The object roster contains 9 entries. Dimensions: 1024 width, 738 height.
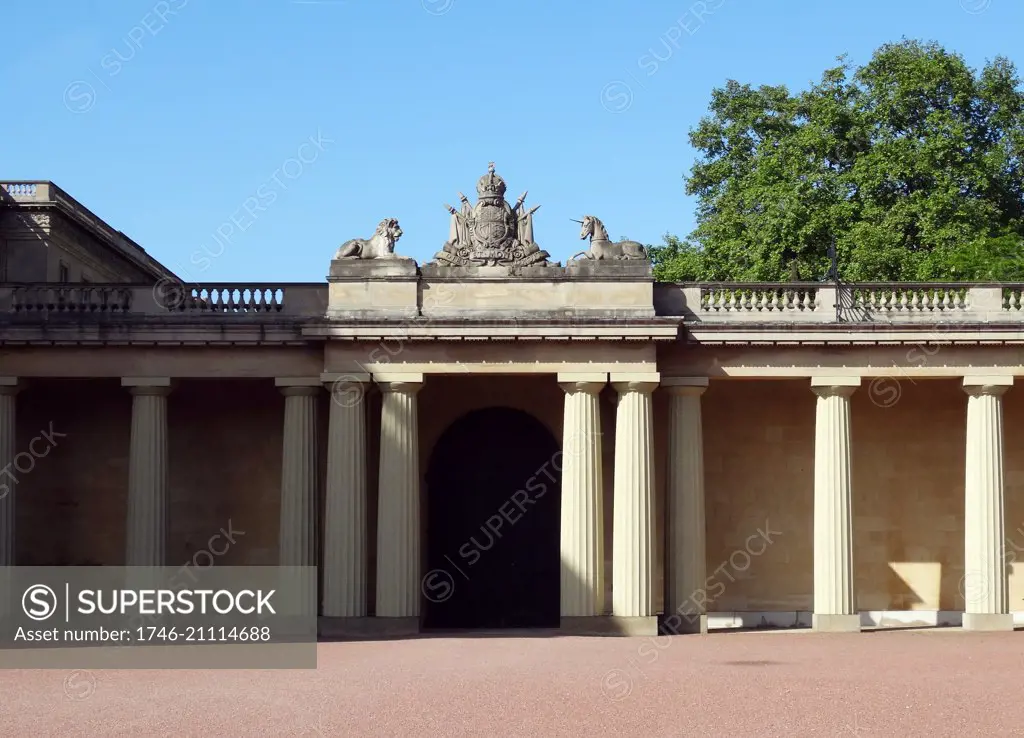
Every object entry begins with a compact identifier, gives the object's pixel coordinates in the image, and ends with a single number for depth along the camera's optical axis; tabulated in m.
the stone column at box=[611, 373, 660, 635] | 41.41
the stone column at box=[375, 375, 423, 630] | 41.69
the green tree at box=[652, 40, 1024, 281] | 63.25
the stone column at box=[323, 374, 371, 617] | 41.78
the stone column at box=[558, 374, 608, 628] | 41.44
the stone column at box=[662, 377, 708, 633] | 42.47
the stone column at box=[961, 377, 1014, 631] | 42.38
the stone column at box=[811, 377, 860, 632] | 42.56
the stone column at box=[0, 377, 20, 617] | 42.19
